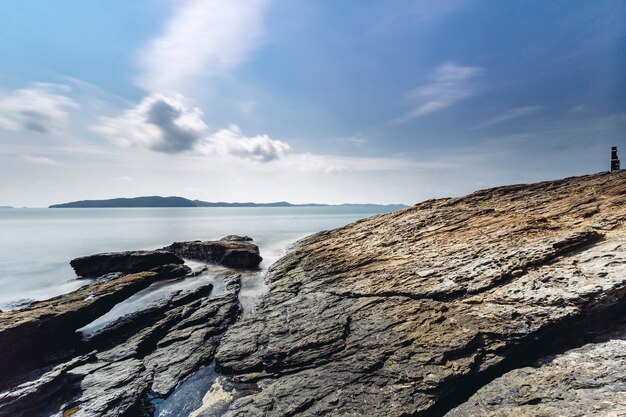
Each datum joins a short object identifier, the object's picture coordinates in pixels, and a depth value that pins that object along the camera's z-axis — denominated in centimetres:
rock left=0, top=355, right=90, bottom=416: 1261
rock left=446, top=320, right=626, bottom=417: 865
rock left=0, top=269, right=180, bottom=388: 1543
